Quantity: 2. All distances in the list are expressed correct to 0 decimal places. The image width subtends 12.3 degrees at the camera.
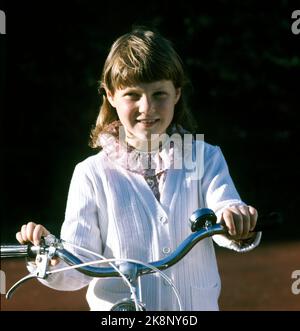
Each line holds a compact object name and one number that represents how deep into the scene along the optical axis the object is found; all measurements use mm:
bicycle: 1992
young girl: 2176
